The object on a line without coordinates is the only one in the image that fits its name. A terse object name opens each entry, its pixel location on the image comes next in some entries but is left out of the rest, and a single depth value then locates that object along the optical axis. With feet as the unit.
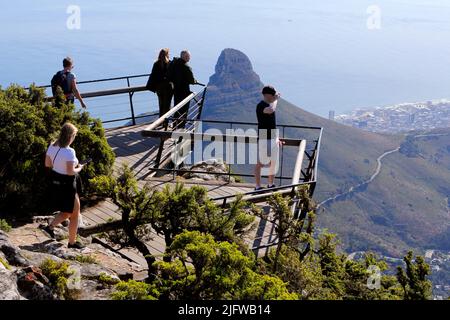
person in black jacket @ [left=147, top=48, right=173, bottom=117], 49.06
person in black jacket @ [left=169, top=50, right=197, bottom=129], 48.47
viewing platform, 29.81
